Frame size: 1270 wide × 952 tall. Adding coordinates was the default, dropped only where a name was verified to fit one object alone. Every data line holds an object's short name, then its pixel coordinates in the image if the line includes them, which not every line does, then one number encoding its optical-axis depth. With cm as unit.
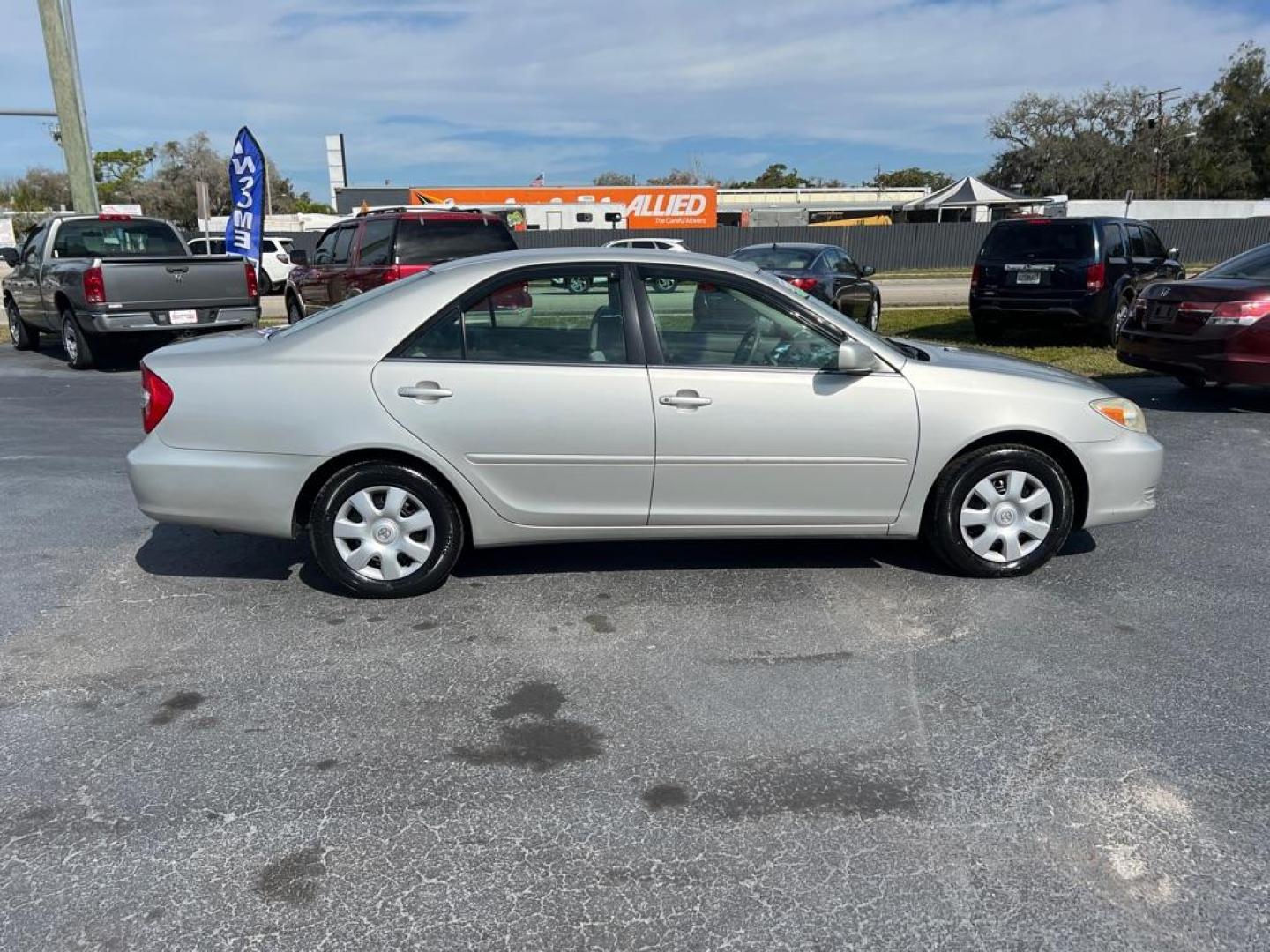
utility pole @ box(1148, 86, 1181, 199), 5834
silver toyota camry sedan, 441
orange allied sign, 3928
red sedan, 829
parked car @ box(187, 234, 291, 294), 2494
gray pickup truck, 1117
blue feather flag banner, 1559
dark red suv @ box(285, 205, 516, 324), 1136
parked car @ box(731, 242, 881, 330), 1395
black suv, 1238
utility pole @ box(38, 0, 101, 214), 1510
